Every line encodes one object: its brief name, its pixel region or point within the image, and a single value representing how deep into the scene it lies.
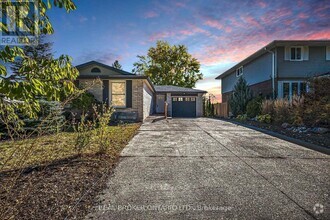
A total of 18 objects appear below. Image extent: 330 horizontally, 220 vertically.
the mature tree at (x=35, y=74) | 1.71
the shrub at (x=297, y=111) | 9.49
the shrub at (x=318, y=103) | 8.49
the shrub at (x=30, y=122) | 8.06
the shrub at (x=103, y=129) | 4.81
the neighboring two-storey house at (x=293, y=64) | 14.62
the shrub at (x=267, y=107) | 12.04
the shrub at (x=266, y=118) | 11.66
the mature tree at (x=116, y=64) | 66.24
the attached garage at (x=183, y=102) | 20.91
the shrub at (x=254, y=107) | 14.12
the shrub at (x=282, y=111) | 10.53
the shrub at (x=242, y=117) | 14.62
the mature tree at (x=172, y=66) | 35.53
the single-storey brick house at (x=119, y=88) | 12.56
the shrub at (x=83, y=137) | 4.49
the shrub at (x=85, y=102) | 10.98
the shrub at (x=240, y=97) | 16.17
